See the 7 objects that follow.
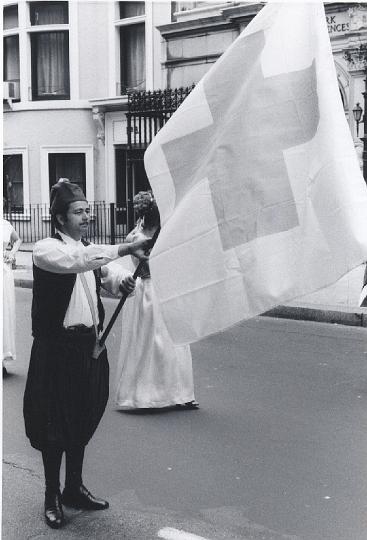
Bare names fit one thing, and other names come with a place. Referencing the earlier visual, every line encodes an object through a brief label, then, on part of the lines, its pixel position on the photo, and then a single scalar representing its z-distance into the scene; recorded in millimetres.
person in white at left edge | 8535
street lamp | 14945
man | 4461
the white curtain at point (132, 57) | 21812
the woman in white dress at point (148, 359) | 6832
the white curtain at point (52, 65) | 22906
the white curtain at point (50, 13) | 22578
